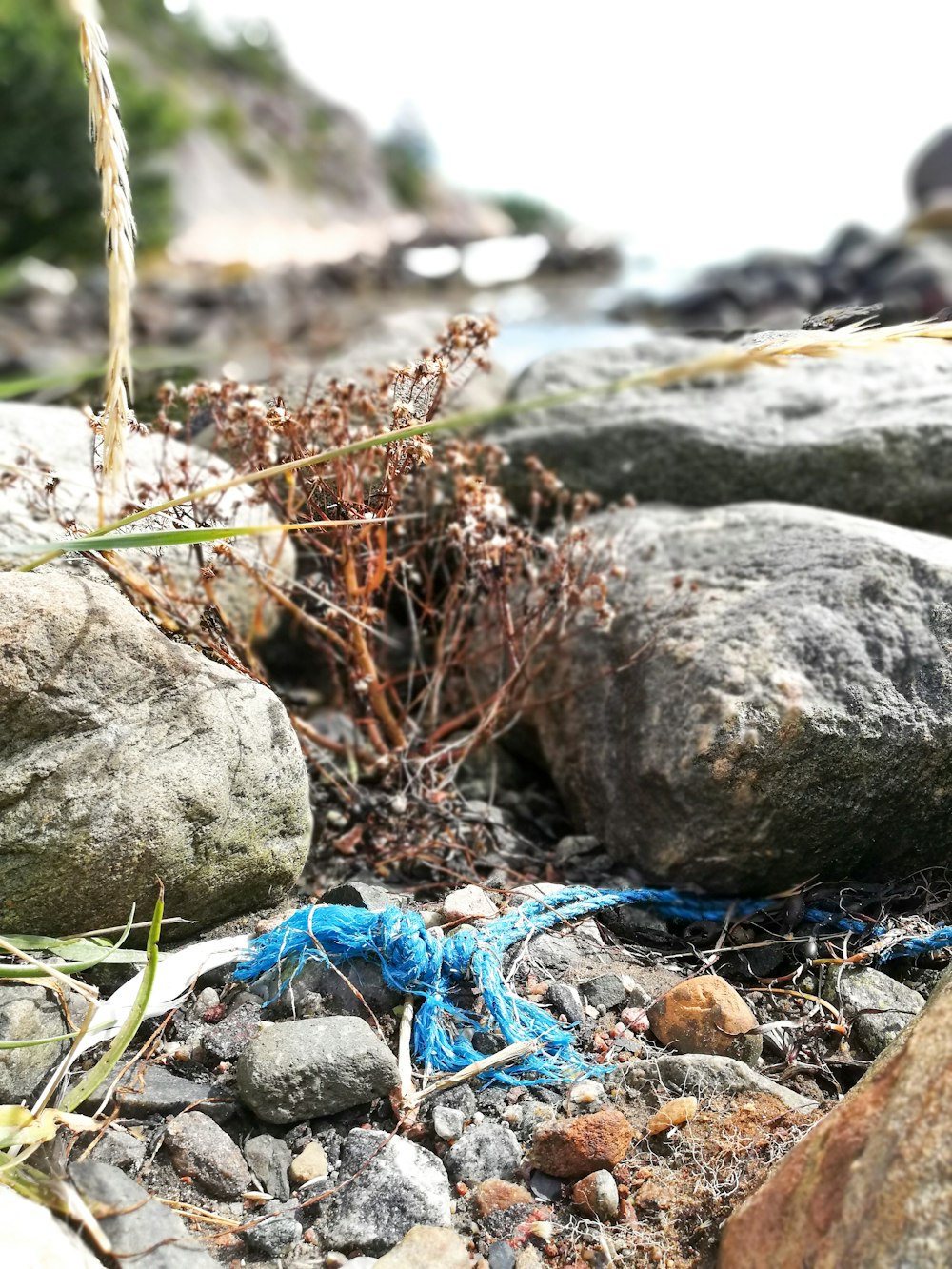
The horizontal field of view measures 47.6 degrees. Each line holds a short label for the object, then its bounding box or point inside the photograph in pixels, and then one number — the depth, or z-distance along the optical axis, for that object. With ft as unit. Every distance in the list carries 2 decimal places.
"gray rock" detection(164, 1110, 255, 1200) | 1.20
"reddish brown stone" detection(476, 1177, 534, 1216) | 1.19
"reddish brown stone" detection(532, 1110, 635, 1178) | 1.20
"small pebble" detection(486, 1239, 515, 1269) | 1.13
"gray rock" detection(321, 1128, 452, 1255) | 1.15
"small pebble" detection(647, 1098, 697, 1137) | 1.25
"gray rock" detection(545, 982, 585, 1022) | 1.44
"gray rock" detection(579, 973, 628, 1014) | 1.47
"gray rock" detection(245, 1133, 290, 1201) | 1.21
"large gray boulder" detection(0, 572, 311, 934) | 1.35
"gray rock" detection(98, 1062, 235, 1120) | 1.27
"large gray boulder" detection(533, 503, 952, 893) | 1.58
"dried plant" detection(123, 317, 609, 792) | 1.74
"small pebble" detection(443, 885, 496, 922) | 1.52
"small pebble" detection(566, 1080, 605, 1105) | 1.31
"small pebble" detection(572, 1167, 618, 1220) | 1.17
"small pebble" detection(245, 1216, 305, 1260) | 1.14
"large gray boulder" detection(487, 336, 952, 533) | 2.27
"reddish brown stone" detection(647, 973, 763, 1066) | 1.39
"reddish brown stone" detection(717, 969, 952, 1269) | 0.91
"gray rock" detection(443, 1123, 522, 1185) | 1.22
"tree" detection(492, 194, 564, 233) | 147.42
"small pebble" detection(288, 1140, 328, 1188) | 1.22
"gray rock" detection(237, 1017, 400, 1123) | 1.25
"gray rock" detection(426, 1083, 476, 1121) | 1.29
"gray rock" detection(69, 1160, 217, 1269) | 1.07
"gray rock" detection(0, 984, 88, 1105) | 1.24
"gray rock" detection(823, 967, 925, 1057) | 1.43
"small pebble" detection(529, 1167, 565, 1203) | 1.20
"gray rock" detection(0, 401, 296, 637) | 1.75
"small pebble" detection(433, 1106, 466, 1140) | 1.25
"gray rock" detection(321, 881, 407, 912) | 1.52
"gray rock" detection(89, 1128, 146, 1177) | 1.21
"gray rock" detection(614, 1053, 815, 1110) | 1.29
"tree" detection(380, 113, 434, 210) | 120.64
